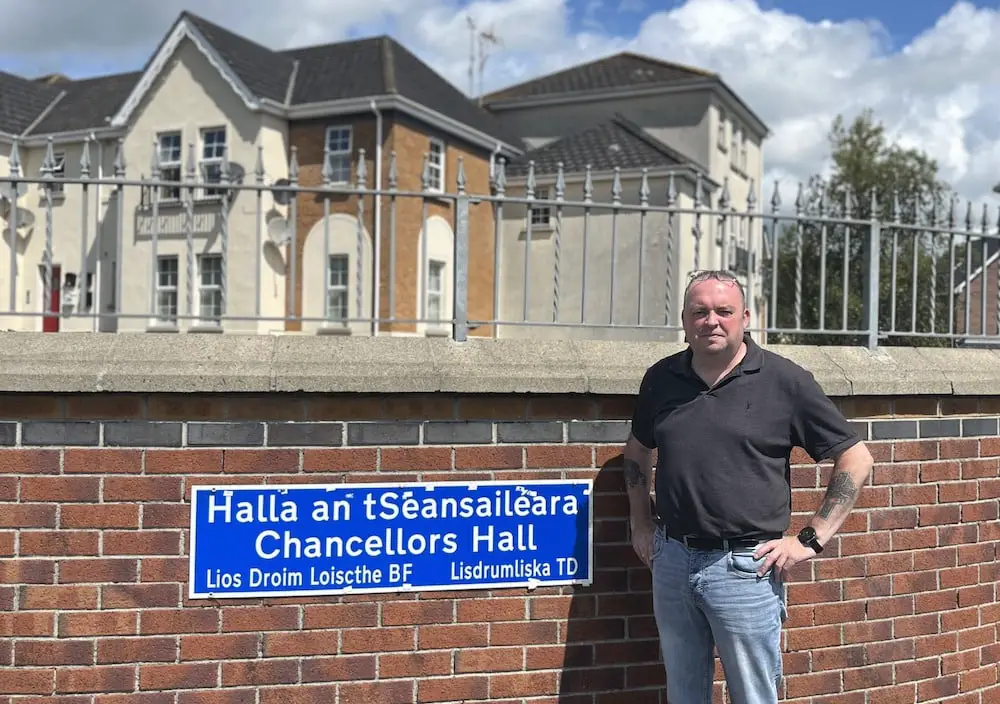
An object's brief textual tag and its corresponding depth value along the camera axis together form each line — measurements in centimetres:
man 287
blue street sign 333
